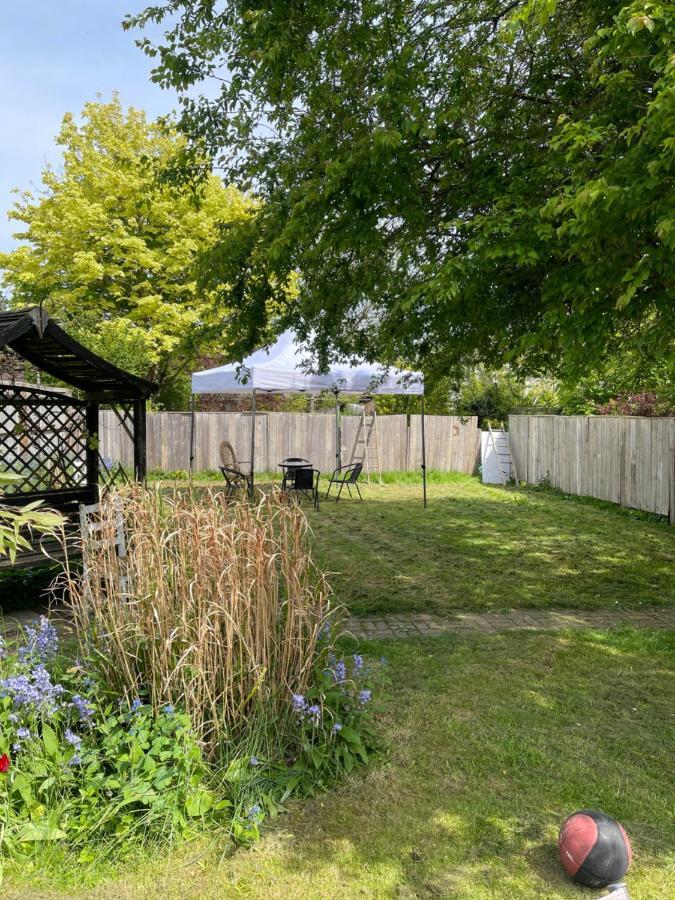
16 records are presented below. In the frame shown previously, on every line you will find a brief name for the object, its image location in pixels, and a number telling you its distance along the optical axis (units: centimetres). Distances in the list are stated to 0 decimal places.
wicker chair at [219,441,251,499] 944
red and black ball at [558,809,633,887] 206
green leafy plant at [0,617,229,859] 222
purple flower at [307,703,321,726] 257
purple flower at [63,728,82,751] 230
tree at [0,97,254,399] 1571
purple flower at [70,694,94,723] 241
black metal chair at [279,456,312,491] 1039
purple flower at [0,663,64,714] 237
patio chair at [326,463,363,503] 1141
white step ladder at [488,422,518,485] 1486
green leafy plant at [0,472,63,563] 195
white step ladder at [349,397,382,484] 1500
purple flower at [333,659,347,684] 290
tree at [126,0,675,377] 334
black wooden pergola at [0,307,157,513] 494
